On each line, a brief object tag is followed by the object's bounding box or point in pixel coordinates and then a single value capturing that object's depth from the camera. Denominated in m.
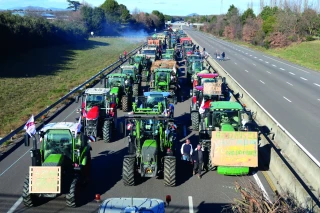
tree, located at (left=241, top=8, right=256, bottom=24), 123.14
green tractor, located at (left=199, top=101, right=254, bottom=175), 16.66
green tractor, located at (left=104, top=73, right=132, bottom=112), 25.83
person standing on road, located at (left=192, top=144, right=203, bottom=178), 14.79
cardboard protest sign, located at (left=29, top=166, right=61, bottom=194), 11.71
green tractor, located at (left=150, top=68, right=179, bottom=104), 29.00
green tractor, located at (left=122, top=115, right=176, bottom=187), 13.65
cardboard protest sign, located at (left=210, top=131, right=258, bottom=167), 14.85
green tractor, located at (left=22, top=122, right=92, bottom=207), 11.76
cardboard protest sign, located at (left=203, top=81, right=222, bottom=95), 23.53
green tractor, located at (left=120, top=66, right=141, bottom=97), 31.36
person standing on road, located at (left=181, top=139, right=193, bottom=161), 15.34
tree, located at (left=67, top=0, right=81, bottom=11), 164.93
